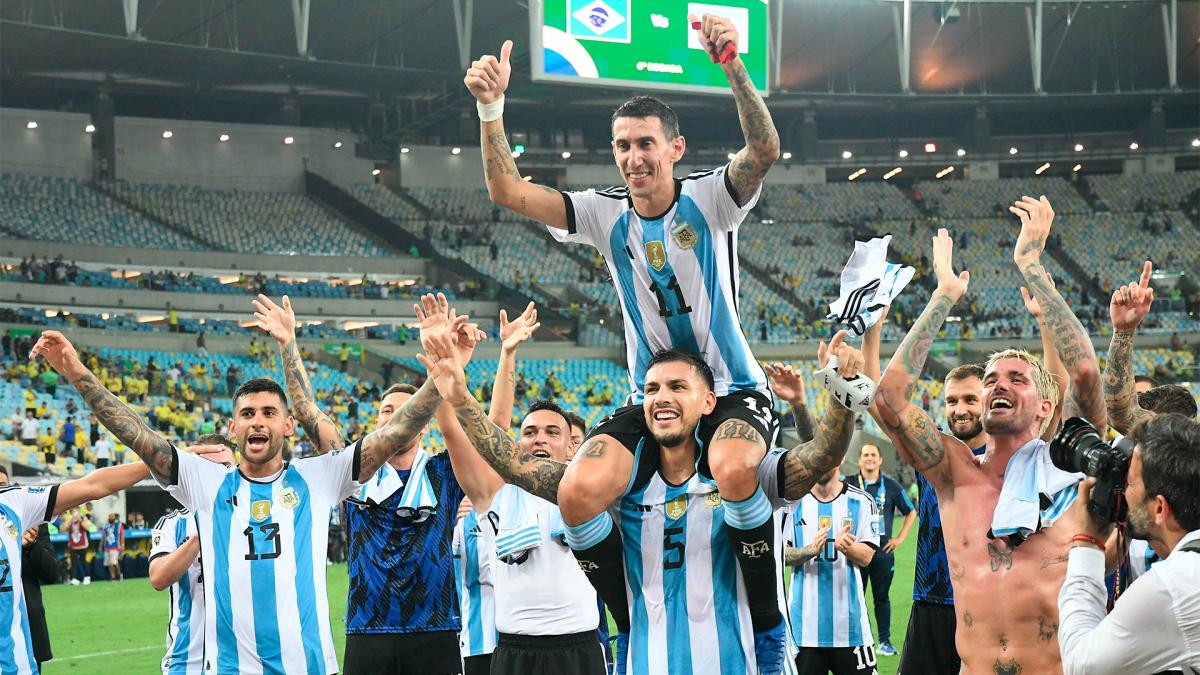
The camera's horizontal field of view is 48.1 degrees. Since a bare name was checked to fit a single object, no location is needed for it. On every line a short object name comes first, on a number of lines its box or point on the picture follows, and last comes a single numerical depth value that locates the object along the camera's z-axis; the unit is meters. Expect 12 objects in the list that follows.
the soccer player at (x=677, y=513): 5.57
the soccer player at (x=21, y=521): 7.52
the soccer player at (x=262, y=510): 6.49
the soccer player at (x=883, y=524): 13.21
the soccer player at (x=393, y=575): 7.68
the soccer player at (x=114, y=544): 24.78
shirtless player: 5.94
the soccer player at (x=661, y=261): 5.58
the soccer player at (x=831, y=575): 10.08
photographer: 3.72
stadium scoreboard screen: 32.94
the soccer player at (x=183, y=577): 7.43
